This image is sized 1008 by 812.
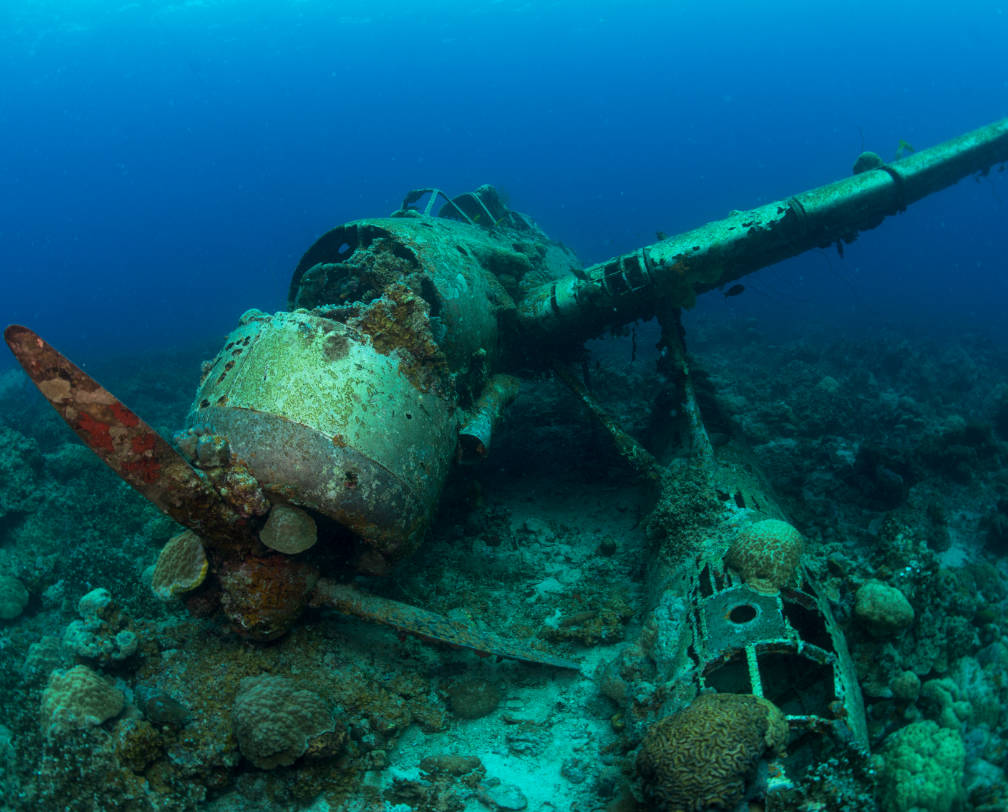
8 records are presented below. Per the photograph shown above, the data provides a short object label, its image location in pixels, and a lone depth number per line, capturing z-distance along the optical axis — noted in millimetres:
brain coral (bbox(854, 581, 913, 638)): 4277
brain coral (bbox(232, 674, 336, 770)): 3656
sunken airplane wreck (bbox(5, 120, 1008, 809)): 3381
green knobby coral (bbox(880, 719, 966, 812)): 3250
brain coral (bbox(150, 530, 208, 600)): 4438
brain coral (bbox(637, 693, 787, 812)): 2926
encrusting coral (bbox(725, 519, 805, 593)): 4262
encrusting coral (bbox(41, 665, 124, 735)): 3617
